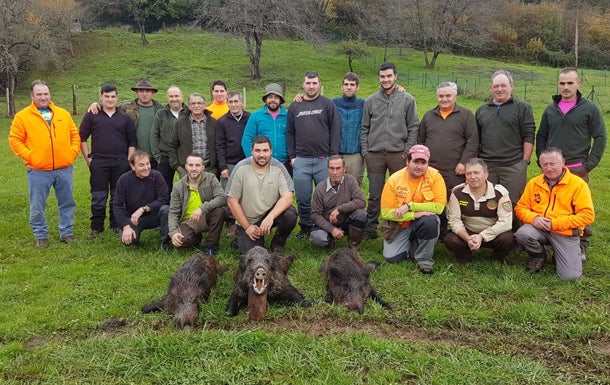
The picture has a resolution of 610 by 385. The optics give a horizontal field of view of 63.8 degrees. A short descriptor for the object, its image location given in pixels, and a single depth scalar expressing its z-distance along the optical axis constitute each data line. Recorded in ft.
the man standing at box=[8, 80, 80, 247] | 22.66
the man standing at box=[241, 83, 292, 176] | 23.45
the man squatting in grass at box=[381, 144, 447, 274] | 19.86
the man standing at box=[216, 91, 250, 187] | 24.25
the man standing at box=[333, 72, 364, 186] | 24.14
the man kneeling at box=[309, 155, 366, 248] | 21.61
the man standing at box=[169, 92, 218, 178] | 24.27
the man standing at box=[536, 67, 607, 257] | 20.15
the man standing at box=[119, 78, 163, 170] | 25.80
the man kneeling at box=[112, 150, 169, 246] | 22.75
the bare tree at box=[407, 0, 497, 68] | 144.36
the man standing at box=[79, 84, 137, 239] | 24.62
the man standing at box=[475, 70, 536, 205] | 20.84
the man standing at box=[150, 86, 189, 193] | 24.59
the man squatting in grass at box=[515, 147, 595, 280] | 18.39
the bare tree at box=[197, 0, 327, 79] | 113.39
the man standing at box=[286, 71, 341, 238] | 22.97
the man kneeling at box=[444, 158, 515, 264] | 19.38
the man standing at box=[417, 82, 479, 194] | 21.38
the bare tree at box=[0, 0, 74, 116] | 80.23
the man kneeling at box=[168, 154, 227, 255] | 21.97
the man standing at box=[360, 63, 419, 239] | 22.75
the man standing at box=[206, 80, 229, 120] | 25.67
